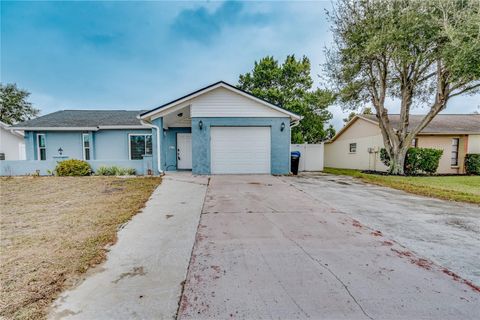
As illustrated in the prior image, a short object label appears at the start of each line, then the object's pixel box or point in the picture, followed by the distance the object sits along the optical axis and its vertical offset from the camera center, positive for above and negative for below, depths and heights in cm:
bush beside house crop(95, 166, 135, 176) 1119 -106
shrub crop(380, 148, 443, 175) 1239 -64
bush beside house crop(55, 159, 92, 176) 1073 -85
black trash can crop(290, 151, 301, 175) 1201 -69
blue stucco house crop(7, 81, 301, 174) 1053 +90
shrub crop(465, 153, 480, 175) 1351 -91
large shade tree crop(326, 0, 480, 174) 841 +426
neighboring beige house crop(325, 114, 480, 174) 1399 +60
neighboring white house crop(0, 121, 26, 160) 1564 +44
